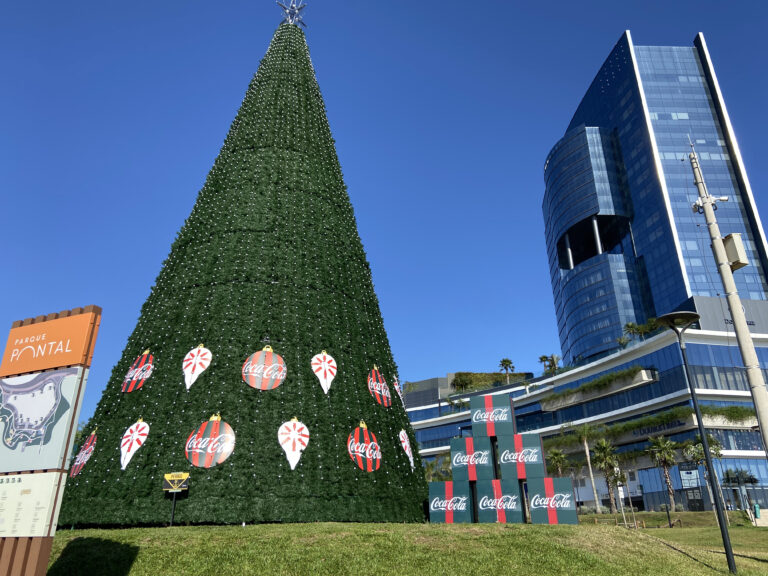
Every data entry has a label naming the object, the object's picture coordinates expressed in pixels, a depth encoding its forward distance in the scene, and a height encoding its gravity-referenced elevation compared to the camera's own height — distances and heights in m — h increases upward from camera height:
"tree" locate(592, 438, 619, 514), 60.41 +2.12
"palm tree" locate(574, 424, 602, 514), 77.94 +6.79
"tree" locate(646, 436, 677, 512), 60.31 +2.64
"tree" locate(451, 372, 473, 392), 132.66 +24.59
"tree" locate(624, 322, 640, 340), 101.61 +28.45
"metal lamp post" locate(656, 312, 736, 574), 15.36 +2.06
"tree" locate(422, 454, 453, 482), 83.56 +2.07
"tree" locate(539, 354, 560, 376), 123.29 +27.47
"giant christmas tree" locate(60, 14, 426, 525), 18.61 +4.34
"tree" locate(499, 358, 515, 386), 131.50 +28.22
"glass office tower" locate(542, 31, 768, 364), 110.56 +64.31
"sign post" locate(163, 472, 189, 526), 17.81 +0.18
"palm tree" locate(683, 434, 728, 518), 60.09 +2.92
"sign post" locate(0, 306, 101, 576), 9.47 +1.27
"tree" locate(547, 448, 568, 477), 72.06 +2.86
